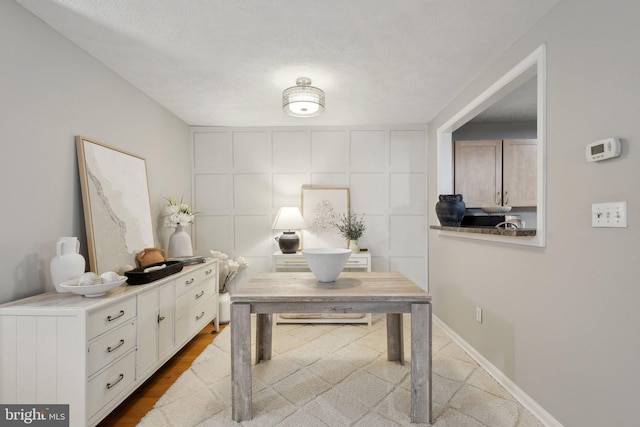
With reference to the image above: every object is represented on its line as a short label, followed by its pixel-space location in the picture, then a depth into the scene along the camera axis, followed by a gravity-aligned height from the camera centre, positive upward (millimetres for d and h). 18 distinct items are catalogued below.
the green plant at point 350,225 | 3992 -194
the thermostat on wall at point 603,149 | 1410 +269
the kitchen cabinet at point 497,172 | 3928 +457
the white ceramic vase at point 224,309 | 3740 -1150
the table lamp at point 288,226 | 3877 -185
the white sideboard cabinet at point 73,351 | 1627 -742
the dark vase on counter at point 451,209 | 3254 +2
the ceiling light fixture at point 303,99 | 2680 +945
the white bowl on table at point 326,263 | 2133 -355
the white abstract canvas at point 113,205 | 2293 +62
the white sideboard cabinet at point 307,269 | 3674 -697
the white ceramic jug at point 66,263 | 1897 -301
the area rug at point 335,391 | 1957 -1286
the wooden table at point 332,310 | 1879 -604
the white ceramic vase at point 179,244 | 3361 -345
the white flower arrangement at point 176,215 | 3326 -36
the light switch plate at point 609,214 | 1407 -30
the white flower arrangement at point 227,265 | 3945 -679
